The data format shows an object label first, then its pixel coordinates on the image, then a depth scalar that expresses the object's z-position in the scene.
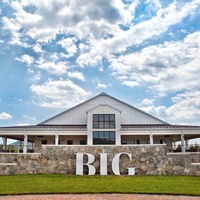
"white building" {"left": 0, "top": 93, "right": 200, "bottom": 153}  29.67
